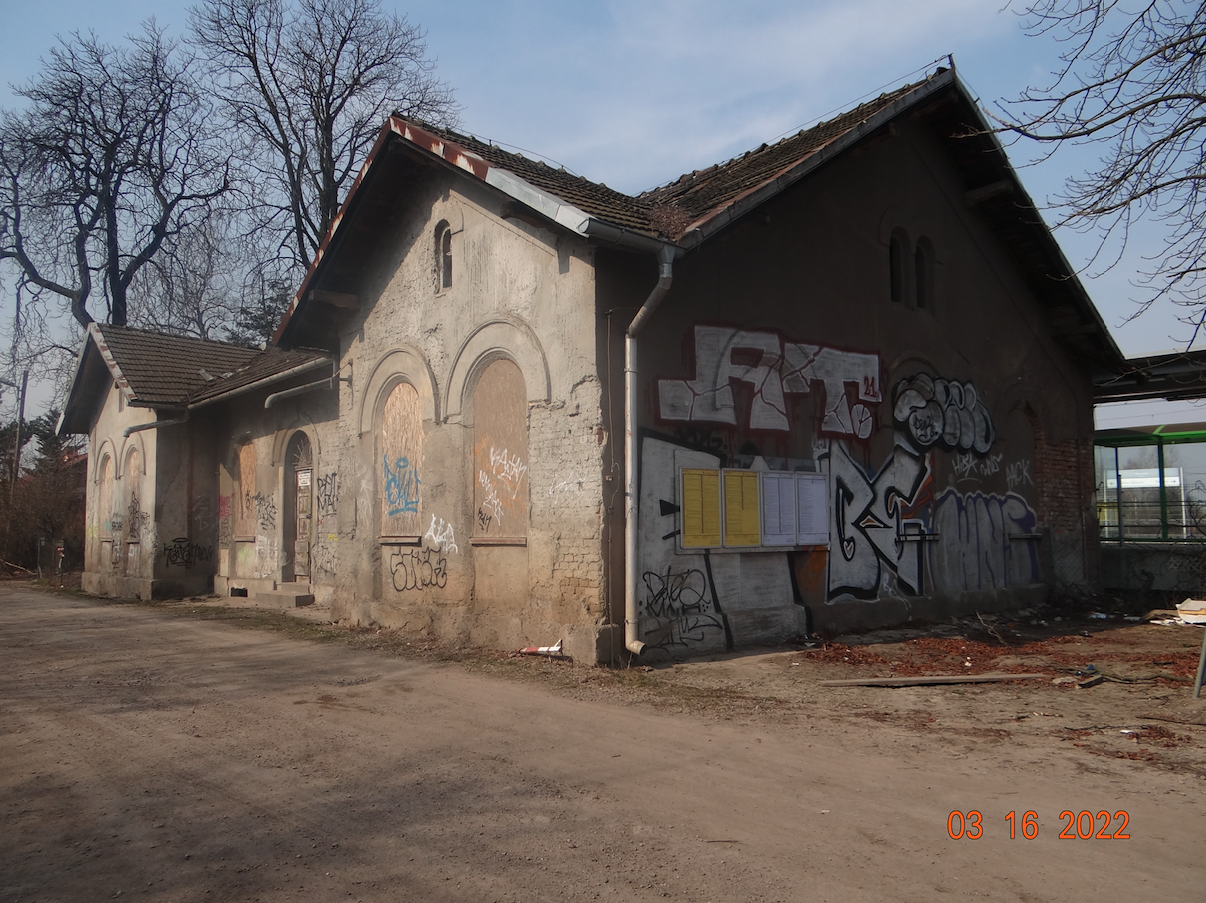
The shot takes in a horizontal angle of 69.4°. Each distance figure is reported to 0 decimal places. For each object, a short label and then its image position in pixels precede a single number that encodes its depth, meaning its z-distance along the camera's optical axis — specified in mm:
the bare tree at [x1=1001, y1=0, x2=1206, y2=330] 6629
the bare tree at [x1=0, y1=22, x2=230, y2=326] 25203
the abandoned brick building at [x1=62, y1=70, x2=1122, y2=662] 8938
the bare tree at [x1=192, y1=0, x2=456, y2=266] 25828
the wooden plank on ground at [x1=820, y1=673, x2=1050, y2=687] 7887
